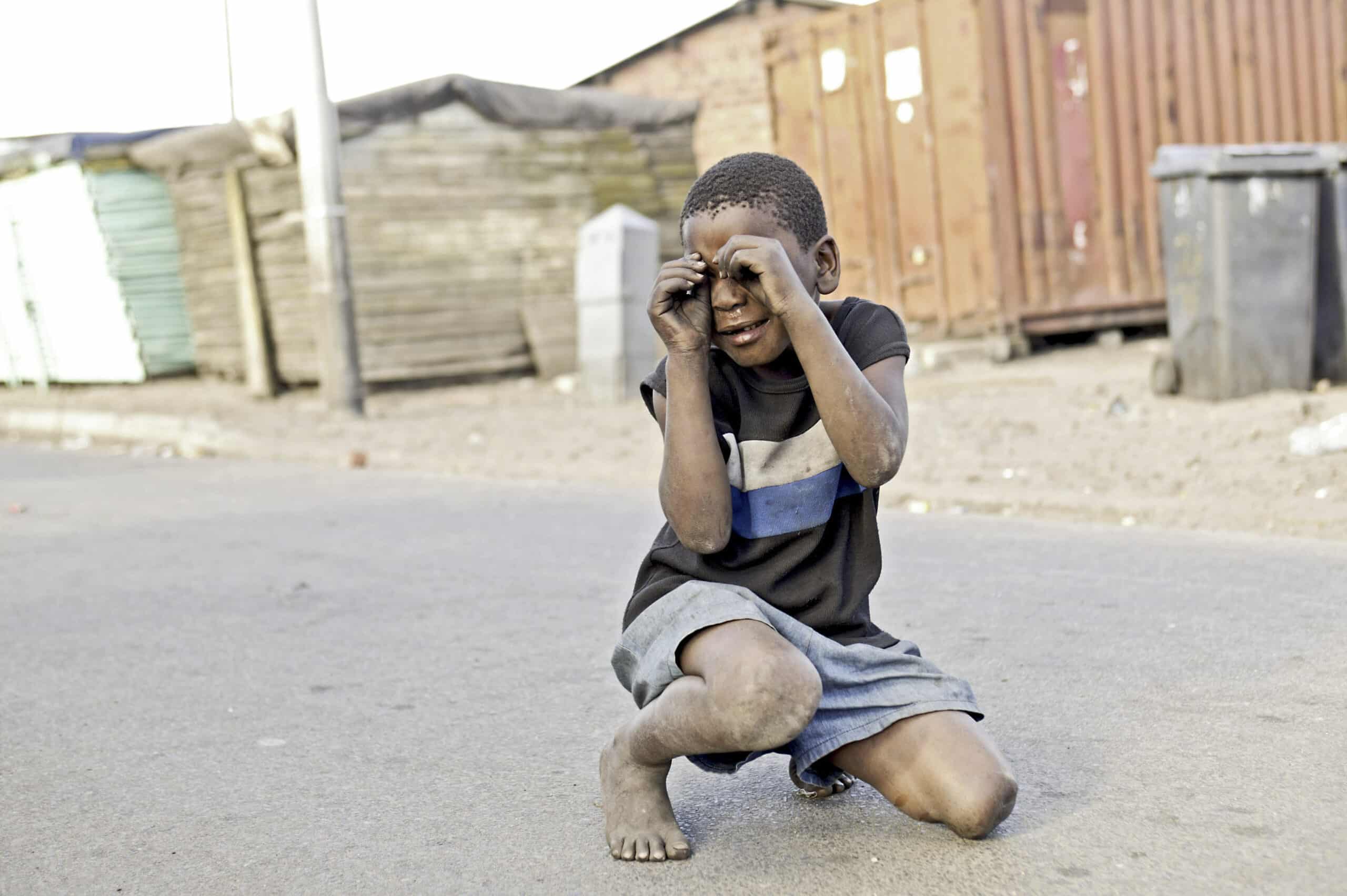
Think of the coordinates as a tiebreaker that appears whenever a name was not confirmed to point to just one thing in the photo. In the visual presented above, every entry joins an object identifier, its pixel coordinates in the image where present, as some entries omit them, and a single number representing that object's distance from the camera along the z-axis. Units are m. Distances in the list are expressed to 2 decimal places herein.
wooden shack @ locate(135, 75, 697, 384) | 13.66
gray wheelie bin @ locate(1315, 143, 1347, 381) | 8.47
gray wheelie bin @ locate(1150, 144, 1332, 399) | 8.16
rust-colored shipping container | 12.32
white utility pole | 10.91
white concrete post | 12.04
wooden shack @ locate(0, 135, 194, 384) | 16.27
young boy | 2.44
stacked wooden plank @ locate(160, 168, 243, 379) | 15.39
